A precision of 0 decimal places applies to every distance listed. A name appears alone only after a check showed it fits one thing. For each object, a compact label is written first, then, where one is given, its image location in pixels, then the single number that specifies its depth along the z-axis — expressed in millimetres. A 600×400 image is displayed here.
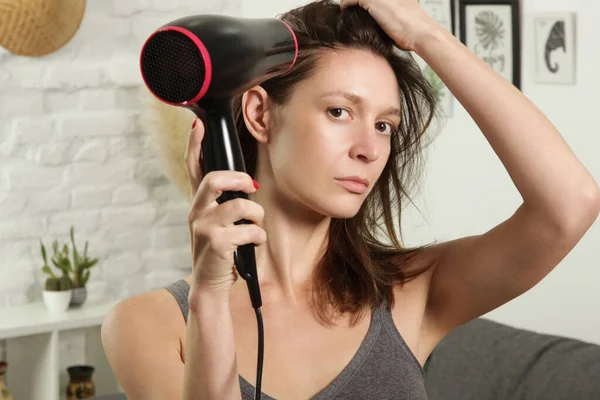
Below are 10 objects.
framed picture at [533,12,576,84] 3039
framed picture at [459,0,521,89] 3283
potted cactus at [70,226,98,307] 3021
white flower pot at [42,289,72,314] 2990
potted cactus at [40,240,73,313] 2988
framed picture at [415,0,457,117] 3471
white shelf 2904
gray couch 2027
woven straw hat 2930
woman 1225
